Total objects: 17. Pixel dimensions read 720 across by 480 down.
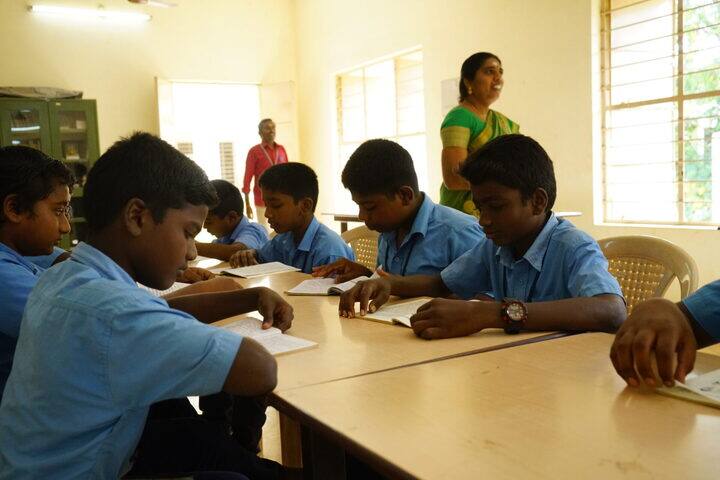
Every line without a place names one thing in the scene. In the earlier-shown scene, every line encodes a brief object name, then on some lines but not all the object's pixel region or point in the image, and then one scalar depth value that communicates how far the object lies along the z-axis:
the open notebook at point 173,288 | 2.03
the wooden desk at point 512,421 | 0.69
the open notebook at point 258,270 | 2.44
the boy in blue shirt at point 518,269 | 1.30
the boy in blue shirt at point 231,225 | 3.32
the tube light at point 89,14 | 6.69
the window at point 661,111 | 3.79
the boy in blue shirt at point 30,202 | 1.59
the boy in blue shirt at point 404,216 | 2.05
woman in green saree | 2.60
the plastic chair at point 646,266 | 1.67
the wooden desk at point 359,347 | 1.10
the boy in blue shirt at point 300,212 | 2.59
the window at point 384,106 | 6.17
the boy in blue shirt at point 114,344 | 0.81
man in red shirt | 6.84
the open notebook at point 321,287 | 1.90
